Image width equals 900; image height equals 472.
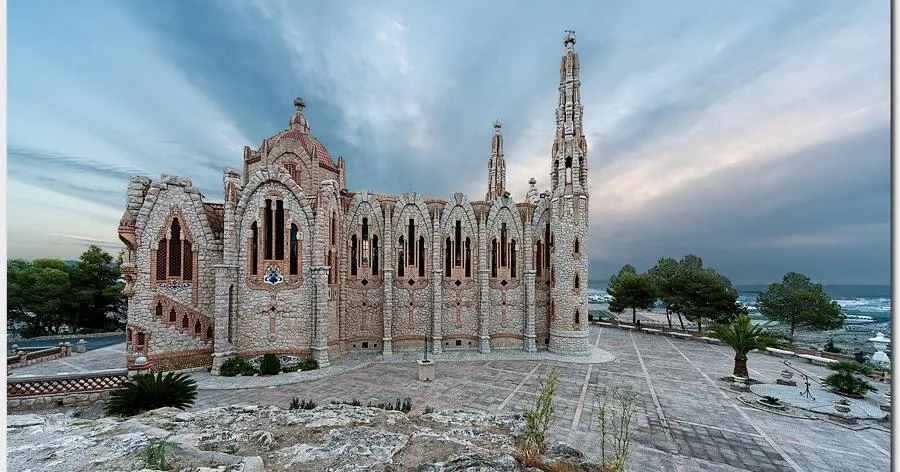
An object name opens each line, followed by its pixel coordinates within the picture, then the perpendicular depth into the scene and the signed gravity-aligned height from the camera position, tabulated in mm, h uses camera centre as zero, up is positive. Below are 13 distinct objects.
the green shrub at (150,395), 10930 -5297
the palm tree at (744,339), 17719 -5233
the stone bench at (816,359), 21067 -7541
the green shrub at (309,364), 18881 -7106
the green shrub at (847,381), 15273 -6466
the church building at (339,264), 18125 -1510
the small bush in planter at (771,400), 14255 -6829
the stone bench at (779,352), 23000 -7784
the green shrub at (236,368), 17688 -6889
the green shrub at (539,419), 7679 -4289
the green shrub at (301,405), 13016 -6521
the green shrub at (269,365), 18156 -6885
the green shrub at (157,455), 6305 -4240
